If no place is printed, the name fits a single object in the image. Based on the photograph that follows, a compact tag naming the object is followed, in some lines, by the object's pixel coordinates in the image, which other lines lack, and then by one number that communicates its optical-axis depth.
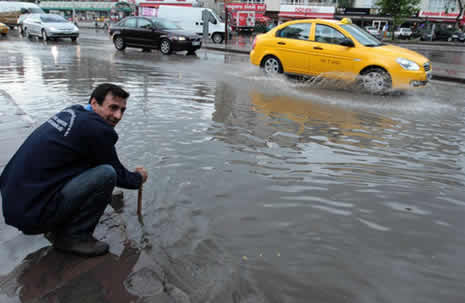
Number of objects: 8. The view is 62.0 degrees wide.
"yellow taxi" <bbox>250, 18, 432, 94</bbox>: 8.88
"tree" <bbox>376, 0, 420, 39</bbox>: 39.53
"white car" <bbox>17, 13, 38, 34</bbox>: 29.02
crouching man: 2.34
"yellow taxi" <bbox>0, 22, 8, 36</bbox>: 26.30
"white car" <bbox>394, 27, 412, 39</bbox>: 47.88
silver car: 23.77
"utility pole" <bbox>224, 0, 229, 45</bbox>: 24.81
